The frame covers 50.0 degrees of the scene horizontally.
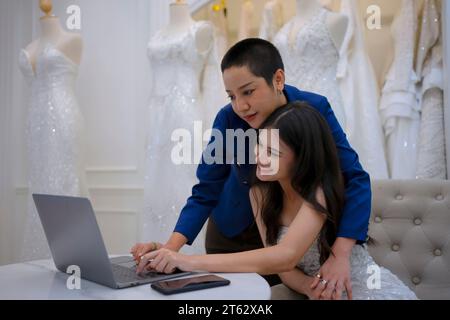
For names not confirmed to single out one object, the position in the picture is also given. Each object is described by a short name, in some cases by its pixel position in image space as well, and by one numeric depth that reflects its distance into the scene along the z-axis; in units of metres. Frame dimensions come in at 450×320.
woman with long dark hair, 1.13
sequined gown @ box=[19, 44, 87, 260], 2.72
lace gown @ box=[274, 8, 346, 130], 2.29
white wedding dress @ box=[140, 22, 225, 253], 2.59
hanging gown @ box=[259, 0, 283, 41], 2.65
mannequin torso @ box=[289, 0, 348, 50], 2.29
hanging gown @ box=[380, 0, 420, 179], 2.29
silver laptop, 0.86
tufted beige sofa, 1.48
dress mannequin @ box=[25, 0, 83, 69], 2.78
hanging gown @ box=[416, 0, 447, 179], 2.19
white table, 0.82
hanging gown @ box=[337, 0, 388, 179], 2.32
